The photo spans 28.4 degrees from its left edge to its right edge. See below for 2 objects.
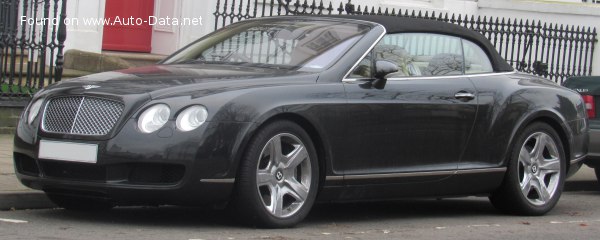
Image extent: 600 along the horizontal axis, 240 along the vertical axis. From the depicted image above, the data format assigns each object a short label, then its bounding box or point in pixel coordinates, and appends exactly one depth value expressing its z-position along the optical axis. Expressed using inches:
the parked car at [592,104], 447.8
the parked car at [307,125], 287.3
